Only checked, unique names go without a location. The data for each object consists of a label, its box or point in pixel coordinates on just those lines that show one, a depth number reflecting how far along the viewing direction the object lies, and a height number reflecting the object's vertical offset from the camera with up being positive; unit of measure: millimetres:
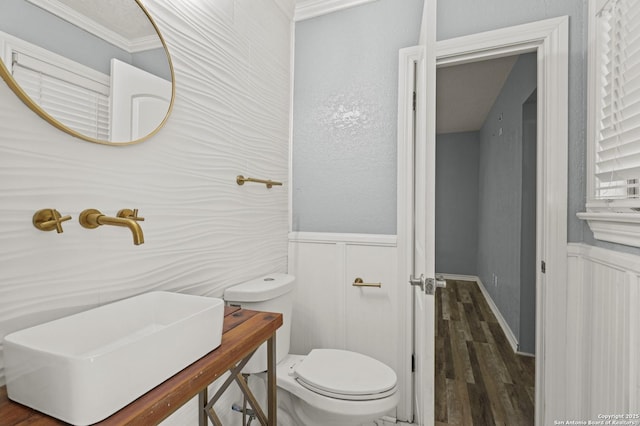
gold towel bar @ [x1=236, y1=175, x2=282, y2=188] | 1470 +156
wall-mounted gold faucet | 721 -24
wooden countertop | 552 -362
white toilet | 1244 -700
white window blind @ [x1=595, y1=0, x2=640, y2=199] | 1064 +427
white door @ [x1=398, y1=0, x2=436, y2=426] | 1127 -32
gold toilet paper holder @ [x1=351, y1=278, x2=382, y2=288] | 1747 -393
